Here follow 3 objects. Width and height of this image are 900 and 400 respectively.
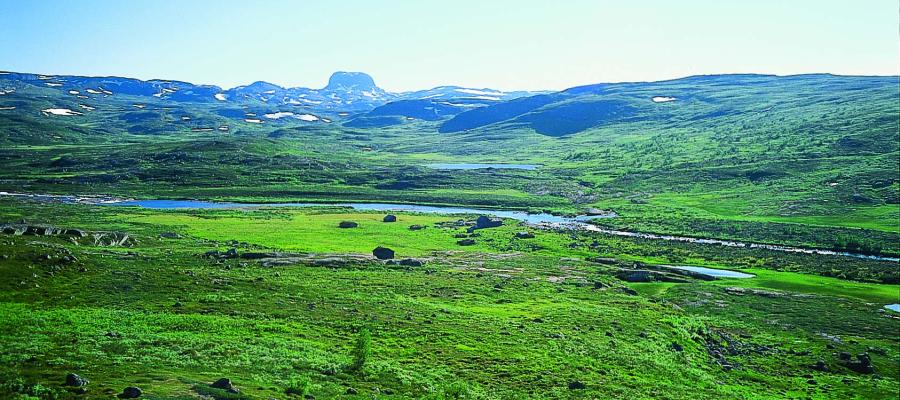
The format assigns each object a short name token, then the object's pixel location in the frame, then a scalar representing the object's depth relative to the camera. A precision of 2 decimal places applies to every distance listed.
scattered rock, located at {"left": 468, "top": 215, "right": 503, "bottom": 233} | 136.00
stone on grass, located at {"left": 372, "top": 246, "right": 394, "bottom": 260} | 90.59
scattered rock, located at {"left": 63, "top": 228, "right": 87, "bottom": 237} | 78.06
